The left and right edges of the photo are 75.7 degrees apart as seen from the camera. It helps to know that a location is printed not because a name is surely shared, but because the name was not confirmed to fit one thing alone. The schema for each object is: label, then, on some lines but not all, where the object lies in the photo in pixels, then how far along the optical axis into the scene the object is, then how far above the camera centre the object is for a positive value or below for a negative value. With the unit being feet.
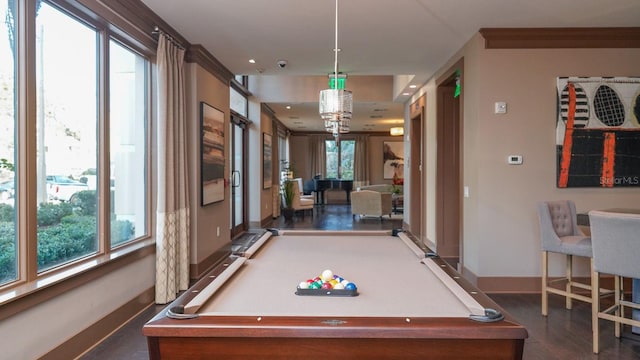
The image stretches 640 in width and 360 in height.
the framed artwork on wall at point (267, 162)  29.40 +0.89
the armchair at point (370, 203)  32.19 -2.29
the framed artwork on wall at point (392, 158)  48.39 +1.87
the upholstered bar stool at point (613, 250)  8.79 -1.68
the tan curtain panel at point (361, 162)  48.26 +1.40
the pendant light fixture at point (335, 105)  7.12 +1.21
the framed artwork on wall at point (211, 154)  15.70 +0.83
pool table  4.59 -1.71
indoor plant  34.06 -1.99
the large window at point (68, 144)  7.67 +0.70
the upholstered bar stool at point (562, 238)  11.18 -1.83
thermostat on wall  13.65 +0.49
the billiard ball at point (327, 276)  6.09 -1.52
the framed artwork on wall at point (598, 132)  13.48 +1.37
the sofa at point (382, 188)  37.25 -1.30
